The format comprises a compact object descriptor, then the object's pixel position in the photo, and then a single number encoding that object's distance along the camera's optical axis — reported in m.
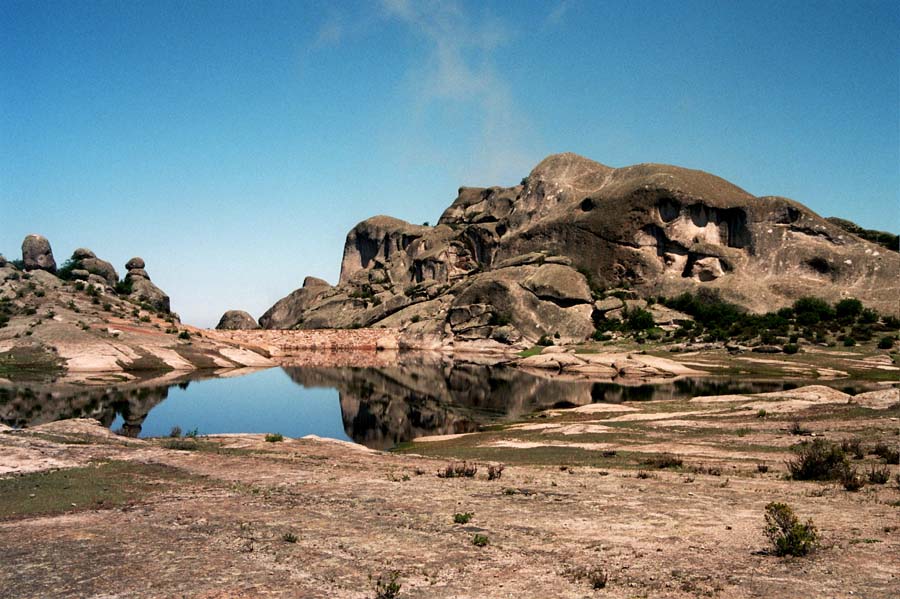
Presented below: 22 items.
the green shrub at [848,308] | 109.08
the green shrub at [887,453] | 23.81
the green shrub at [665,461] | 24.84
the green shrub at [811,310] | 108.44
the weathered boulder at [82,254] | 115.41
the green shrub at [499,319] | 122.88
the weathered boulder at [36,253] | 102.25
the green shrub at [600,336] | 116.44
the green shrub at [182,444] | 28.23
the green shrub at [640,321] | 119.56
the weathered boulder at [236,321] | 168.62
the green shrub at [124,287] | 117.62
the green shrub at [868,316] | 104.06
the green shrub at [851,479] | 19.62
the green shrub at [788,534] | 13.04
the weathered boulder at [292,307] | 180.25
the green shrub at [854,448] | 24.95
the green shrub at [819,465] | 21.52
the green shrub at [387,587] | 10.98
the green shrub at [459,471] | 23.03
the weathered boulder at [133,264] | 129.88
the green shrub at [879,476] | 20.19
